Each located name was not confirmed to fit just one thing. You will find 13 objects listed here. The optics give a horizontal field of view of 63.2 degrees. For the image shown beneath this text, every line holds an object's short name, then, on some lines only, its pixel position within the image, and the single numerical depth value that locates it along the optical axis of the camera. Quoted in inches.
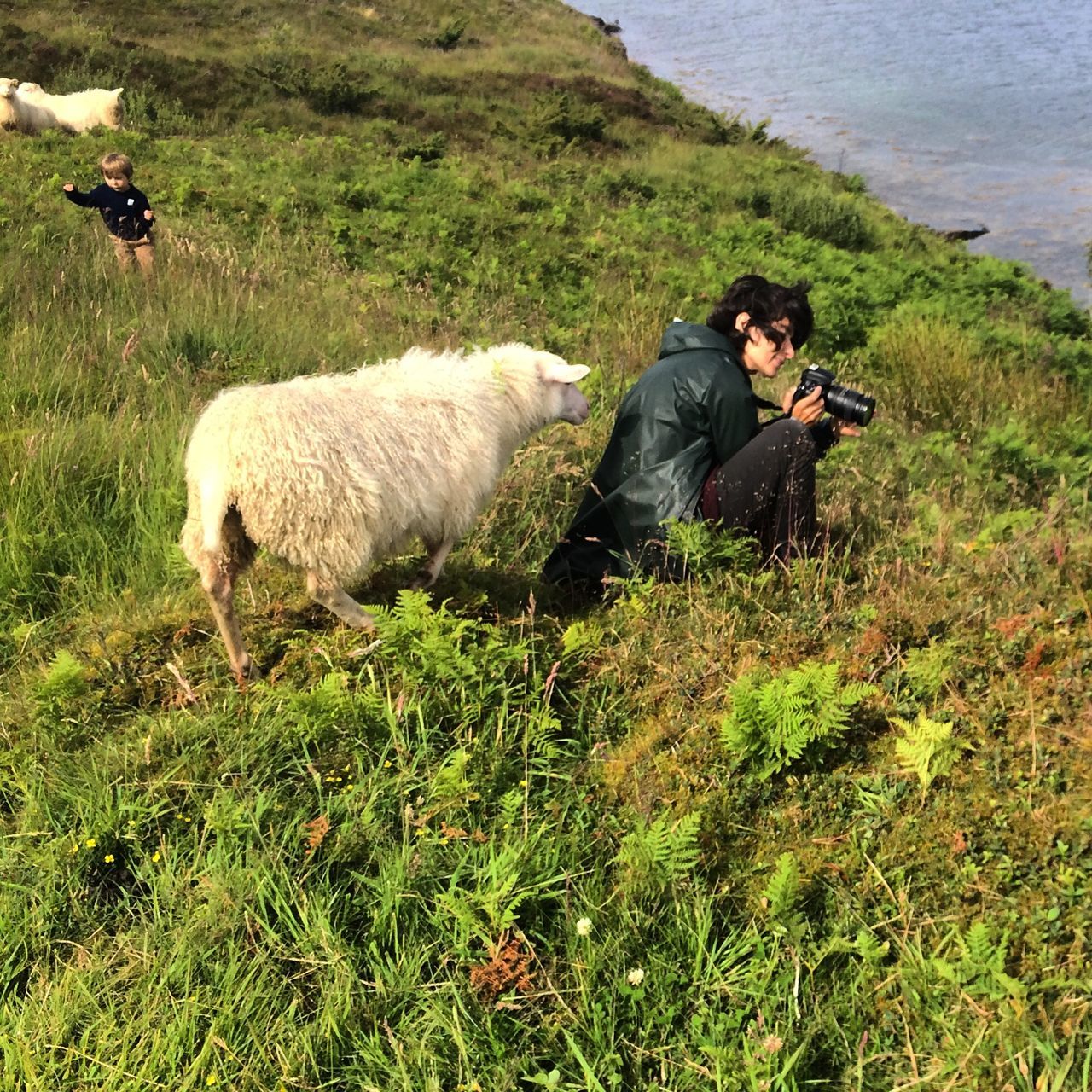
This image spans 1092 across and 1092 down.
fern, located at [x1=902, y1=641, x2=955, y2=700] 116.3
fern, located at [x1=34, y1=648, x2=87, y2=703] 113.7
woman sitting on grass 152.6
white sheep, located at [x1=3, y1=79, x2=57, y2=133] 539.5
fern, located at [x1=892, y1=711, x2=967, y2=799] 102.0
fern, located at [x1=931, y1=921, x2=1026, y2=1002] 83.0
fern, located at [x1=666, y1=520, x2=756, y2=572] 143.1
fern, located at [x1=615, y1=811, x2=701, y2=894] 94.5
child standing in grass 296.4
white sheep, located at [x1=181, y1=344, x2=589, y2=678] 124.0
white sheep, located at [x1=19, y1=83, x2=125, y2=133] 572.4
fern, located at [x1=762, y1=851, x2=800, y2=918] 91.8
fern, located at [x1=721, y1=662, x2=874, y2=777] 107.4
